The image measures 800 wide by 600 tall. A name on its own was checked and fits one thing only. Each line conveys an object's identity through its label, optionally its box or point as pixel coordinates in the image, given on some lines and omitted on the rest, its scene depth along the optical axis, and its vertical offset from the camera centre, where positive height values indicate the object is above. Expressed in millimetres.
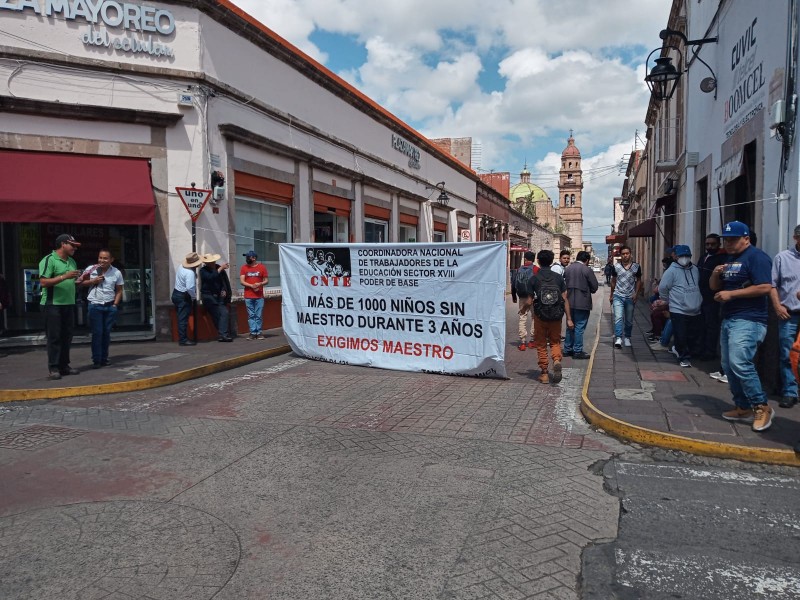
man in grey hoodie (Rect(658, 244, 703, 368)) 8734 -440
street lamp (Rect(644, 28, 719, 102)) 10734 +3453
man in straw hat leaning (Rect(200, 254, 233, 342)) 11406 -398
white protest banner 8477 -541
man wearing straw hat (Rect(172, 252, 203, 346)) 11125 -360
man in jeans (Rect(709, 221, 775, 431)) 5453 -437
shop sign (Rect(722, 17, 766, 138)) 8203 +2675
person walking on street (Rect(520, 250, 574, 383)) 7848 -516
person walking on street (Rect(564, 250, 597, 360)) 9797 -327
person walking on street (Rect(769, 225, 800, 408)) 6141 -385
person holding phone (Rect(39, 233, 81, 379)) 8133 -313
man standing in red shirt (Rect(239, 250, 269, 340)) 12008 -275
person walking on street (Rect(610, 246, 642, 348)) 10555 -381
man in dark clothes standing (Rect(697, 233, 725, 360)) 8516 -625
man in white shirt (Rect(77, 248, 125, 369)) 8938 -407
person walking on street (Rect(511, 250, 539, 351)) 8597 -328
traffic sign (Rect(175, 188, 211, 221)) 10969 +1334
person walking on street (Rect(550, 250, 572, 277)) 11086 +130
